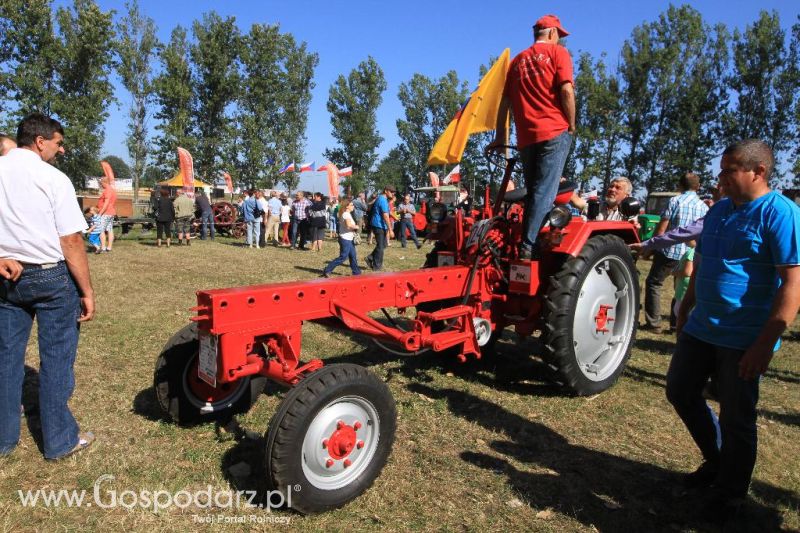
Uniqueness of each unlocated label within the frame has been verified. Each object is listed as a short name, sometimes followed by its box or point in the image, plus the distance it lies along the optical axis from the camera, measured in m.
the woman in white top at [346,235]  10.33
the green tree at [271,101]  39.47
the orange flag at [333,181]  22.70
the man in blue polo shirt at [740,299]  2.35
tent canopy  30.47
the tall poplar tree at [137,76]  37.56
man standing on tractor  3.76
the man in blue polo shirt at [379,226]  11.48
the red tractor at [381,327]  2.58
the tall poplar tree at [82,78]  30.25
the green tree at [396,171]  53.74
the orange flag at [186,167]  21.28
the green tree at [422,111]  49.38
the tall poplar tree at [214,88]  37.69
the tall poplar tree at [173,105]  36.34
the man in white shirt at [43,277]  2.76
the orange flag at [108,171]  13.60
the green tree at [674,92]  33.97
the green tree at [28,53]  27.97
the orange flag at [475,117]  3.88
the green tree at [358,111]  47.19
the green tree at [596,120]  35.56
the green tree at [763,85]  32.09
